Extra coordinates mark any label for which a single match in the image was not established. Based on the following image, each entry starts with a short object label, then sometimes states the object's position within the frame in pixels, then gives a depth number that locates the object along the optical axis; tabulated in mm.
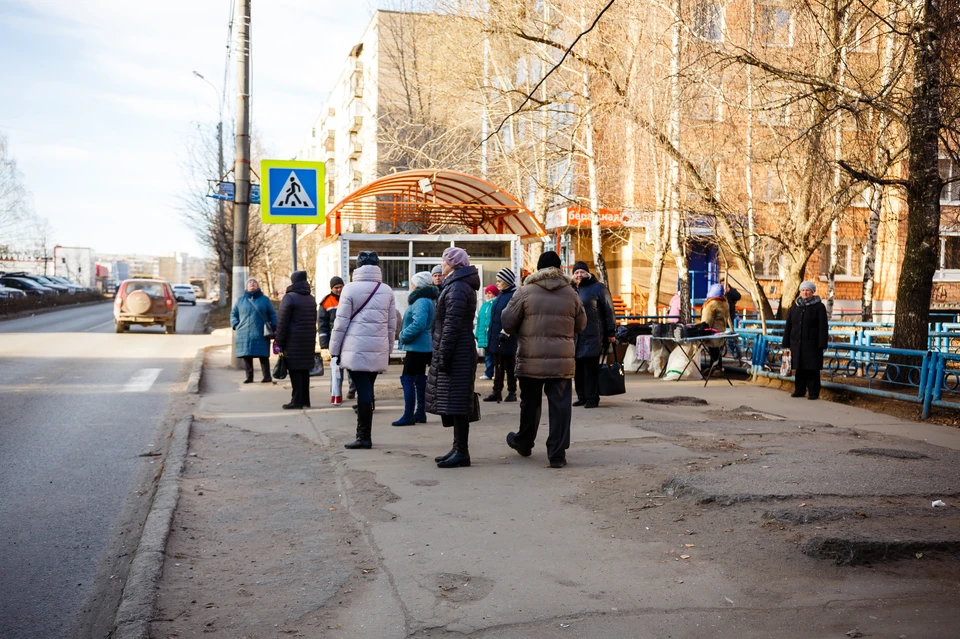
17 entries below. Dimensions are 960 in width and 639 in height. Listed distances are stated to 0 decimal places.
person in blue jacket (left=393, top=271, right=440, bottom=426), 9422
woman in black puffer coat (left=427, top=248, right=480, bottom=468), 7039
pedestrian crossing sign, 13164
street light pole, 37531
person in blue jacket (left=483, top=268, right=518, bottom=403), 10953
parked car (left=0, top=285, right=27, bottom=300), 41250
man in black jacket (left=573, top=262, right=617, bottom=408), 10430
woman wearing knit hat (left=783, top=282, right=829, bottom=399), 11727
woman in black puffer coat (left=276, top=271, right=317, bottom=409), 10641
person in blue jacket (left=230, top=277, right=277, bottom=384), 13305
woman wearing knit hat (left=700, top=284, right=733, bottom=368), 14805
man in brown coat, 7113
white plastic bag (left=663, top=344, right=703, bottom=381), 14312
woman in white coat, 7844
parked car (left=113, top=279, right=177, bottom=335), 26078
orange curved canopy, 16562
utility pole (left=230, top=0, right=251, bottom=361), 14828
